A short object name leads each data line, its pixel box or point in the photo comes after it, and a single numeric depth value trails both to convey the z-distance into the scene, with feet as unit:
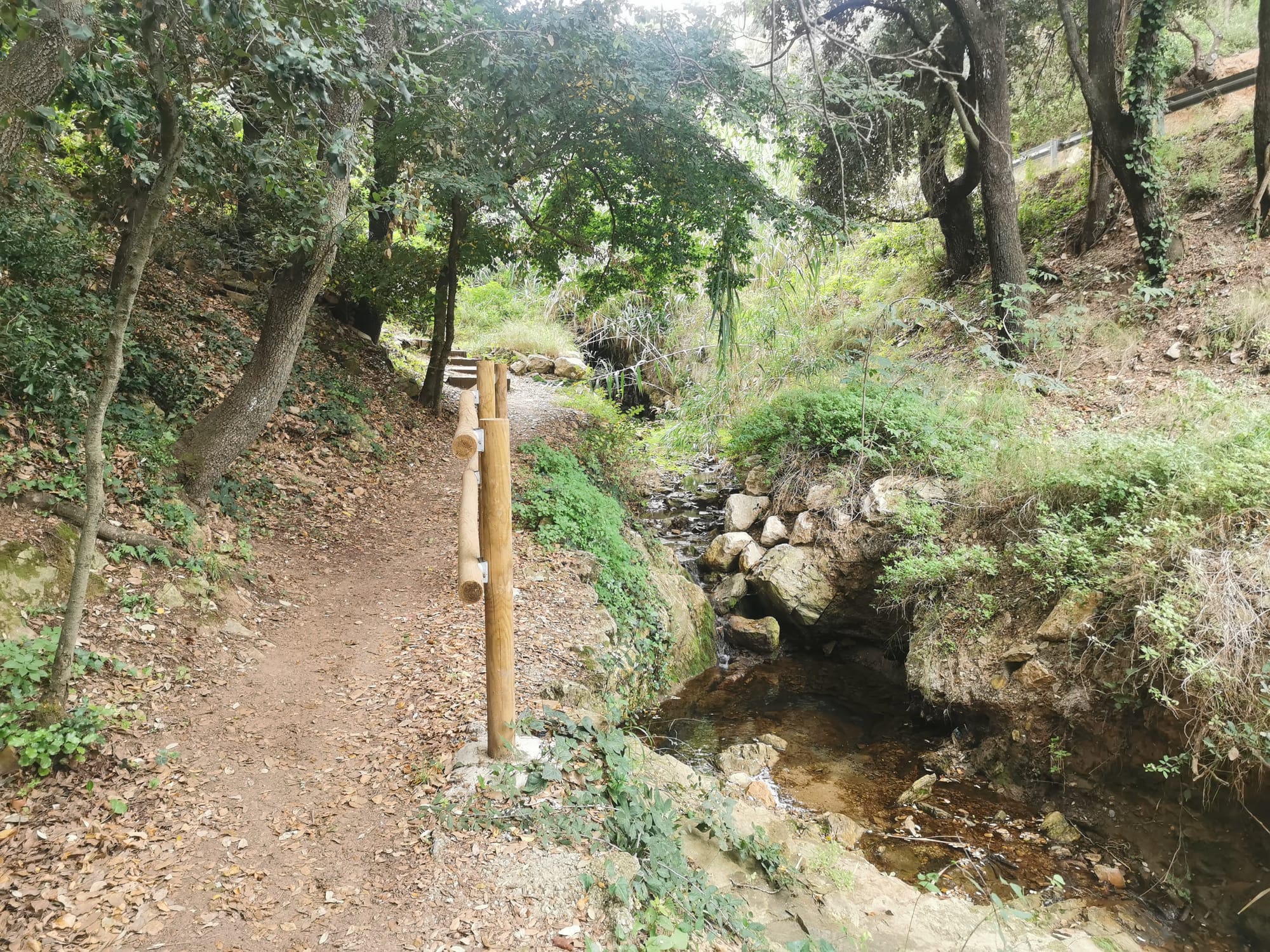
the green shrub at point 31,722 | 11.06
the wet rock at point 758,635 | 26.99
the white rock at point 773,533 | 28.63
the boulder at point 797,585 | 26.37
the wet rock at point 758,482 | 31.45
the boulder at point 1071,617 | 18.10
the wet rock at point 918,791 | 18.17
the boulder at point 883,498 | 25.39
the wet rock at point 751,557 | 28.63
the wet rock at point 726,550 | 30.22
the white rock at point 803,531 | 27.35
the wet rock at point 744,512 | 31.01
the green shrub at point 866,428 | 26.21
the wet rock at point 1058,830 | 16.66
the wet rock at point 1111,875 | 15.30
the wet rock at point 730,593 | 28.55
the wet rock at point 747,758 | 19.24
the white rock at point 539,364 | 60.59
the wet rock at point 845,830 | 16.44
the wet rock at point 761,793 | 17.58
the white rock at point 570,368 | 59.00
